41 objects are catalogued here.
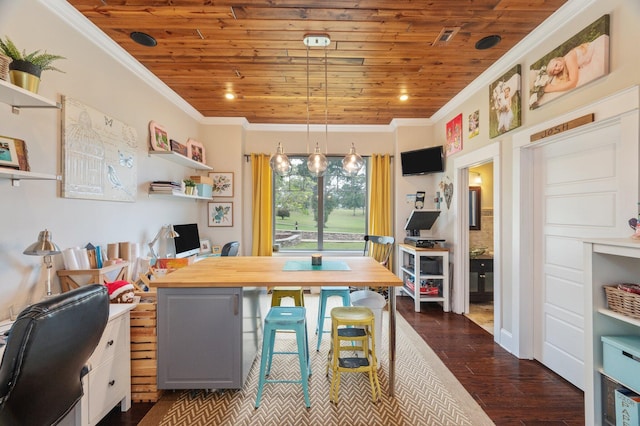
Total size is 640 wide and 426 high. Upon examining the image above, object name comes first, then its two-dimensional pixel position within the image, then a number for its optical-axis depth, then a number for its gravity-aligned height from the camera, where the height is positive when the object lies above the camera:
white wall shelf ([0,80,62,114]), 1.48 +0.64
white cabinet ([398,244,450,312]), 3.95 -0.86
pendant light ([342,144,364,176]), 2.60 +0.47
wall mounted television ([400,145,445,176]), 4.27 +0.81
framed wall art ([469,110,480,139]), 3.38 +1.08
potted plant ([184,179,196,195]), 3.78 +0.36
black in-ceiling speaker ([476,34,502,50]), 2.44 +1.49
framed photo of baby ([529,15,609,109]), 1.85 +1.09
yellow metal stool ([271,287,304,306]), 2.87 -0.81
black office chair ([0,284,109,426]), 0.94 -0.51
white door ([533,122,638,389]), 1.89 -0.03
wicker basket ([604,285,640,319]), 1.43 -0.45
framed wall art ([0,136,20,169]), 1.57 +0.33
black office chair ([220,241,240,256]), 3.77 -0.49
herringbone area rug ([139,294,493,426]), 1.89 -1.36
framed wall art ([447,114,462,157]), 3.80 +1.08
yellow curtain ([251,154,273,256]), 4.70 +0.10
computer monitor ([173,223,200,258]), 3.65 -0.36
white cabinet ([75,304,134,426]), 1.63 -1.00
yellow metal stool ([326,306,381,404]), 2.05 -1.00
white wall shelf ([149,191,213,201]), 3.19 +0.22
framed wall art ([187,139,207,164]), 4.03 +0.91
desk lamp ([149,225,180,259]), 3.21 -0.23
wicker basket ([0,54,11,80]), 1.47 +0.76
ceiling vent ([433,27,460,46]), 2.29 +1.47
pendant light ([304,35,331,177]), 2.38 +0.52
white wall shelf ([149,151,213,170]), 3.20 +0.68
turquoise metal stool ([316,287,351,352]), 2.80 -0.80
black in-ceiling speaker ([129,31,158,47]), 2.36 +1.46
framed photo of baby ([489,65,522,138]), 2.65 +1.09
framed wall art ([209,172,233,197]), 4.57 +0.51
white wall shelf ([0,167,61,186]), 1.51 +0.21
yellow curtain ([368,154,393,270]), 4.79 +0.29
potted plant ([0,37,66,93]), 1.56 +0.82
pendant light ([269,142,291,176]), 2.54 +0.46
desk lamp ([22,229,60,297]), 1.62 -0.20
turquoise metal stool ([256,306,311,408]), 2.00 -0.87
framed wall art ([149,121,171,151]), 3.15 +0.87
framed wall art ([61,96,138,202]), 2.10 +0.48
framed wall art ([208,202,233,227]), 4.57 -0.03
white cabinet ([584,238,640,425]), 1.60 -0.56
